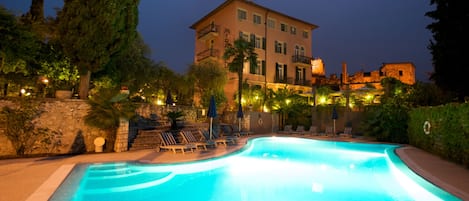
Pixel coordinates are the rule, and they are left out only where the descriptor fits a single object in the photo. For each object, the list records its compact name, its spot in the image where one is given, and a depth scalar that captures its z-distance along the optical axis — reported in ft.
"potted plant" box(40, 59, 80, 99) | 38.06
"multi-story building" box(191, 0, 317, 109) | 86.07
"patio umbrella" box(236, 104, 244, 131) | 57.52
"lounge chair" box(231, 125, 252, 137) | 57.56
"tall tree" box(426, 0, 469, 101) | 35.01
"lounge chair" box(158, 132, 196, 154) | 33.22
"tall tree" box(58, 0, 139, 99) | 34.96
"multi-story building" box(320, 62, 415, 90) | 125.90
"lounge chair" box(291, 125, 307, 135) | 66.64
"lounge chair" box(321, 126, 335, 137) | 62.29
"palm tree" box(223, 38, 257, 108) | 71.92
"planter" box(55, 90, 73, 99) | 32.83
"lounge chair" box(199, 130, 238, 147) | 41.77
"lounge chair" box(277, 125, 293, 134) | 69.03
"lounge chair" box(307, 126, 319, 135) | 66.25
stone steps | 36.73
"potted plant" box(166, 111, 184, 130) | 45.65
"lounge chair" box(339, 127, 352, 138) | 59.06
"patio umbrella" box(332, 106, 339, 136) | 60.52
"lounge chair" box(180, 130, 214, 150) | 36.69
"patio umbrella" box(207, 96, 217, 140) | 41.37
